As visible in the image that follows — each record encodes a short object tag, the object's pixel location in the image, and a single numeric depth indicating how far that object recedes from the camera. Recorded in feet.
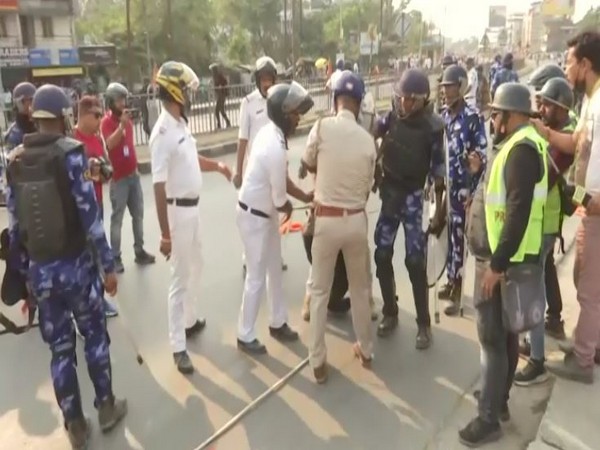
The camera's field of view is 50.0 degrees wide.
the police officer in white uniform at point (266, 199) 14.38
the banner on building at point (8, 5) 106.01
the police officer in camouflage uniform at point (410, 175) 14.94
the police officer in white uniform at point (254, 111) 19.86
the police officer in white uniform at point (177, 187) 13.97
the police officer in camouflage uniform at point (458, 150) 16.55
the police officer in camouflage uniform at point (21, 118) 17.72
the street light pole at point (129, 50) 97.80
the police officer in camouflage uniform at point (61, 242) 10.82
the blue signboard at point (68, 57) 101.30
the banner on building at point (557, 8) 332.19
